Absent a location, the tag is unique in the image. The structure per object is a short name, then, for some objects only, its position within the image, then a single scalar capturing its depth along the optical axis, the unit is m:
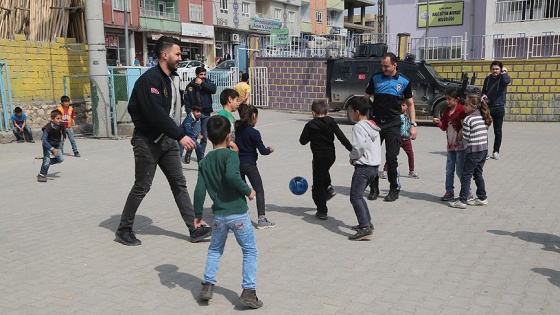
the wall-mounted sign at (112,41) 33.97
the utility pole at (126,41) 31.94
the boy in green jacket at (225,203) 3.83
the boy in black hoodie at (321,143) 6.05
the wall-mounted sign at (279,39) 21.20
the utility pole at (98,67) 13.71
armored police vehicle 16.09
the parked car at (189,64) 30.12
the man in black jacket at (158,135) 4.95
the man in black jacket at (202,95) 9.59
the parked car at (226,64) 26.41
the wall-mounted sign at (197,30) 39.53
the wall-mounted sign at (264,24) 46.97
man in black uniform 6.82
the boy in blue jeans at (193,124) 9.88
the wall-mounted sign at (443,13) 30.25
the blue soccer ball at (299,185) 6.29
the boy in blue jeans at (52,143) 8.66
